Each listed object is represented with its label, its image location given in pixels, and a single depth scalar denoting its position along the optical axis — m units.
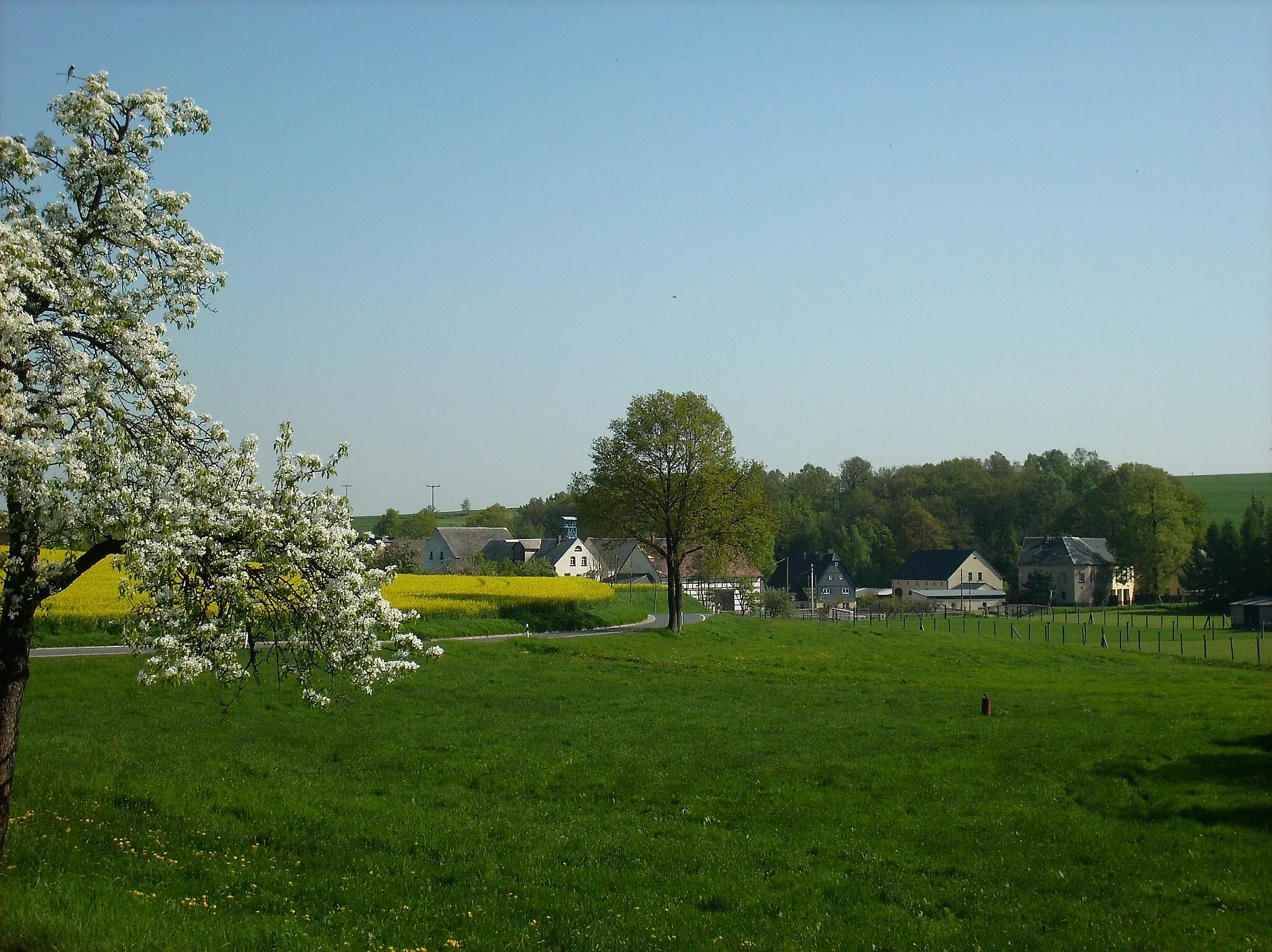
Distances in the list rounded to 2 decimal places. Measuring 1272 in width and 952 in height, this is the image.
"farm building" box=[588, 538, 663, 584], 139.12
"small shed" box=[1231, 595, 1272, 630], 83.31
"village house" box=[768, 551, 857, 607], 136.25
